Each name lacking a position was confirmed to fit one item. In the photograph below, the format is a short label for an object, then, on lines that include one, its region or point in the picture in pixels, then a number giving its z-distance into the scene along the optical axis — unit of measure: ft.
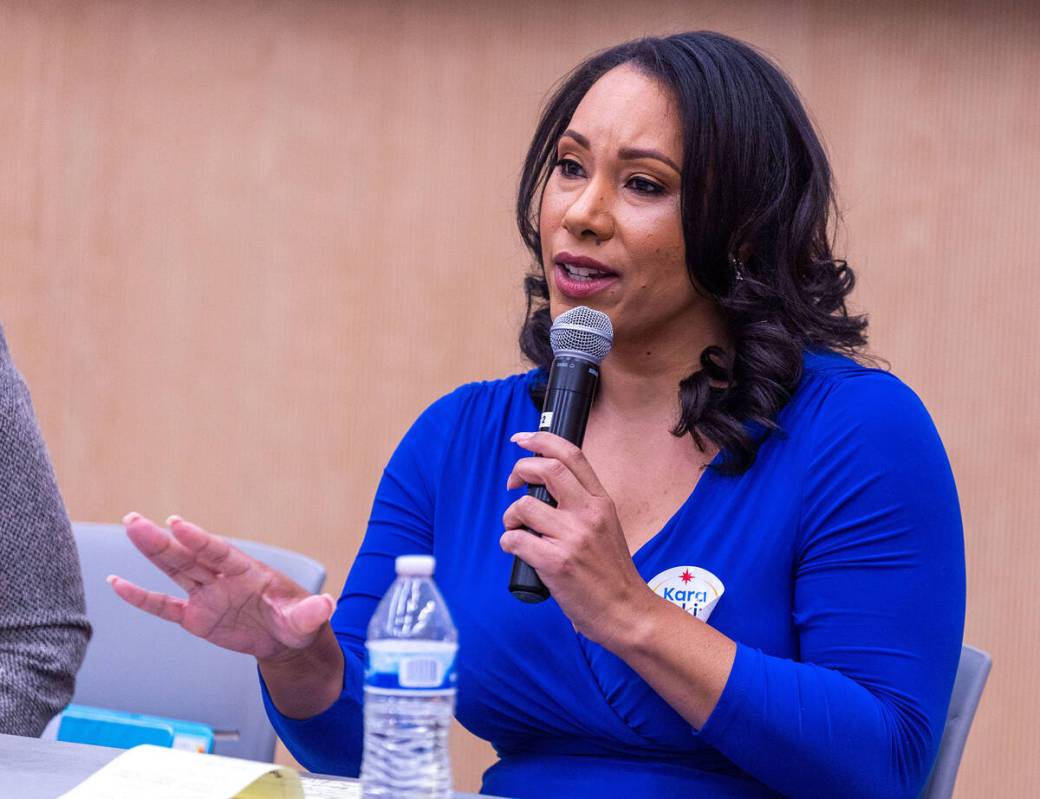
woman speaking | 14.07
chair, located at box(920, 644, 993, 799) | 14.47
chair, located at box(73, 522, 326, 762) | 15.43
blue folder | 15.03
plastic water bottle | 13.24
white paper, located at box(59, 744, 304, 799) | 13.35
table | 13.59
